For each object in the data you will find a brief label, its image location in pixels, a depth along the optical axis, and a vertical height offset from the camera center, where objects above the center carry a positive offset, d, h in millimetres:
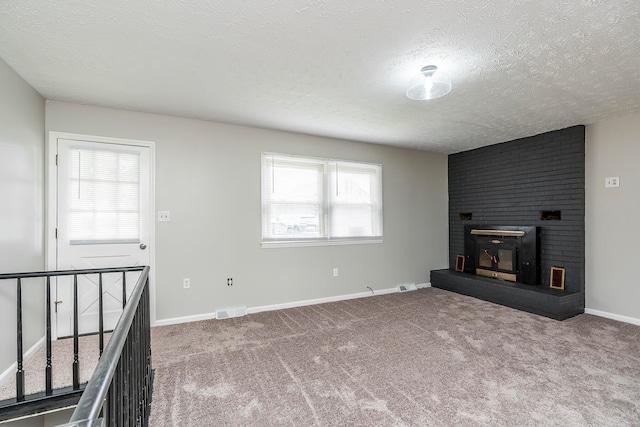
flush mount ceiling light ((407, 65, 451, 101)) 2537 +1047
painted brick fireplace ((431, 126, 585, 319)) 4008 +106
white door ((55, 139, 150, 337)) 3193 -76
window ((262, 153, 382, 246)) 4242 +195
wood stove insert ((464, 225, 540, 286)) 4371 -572
